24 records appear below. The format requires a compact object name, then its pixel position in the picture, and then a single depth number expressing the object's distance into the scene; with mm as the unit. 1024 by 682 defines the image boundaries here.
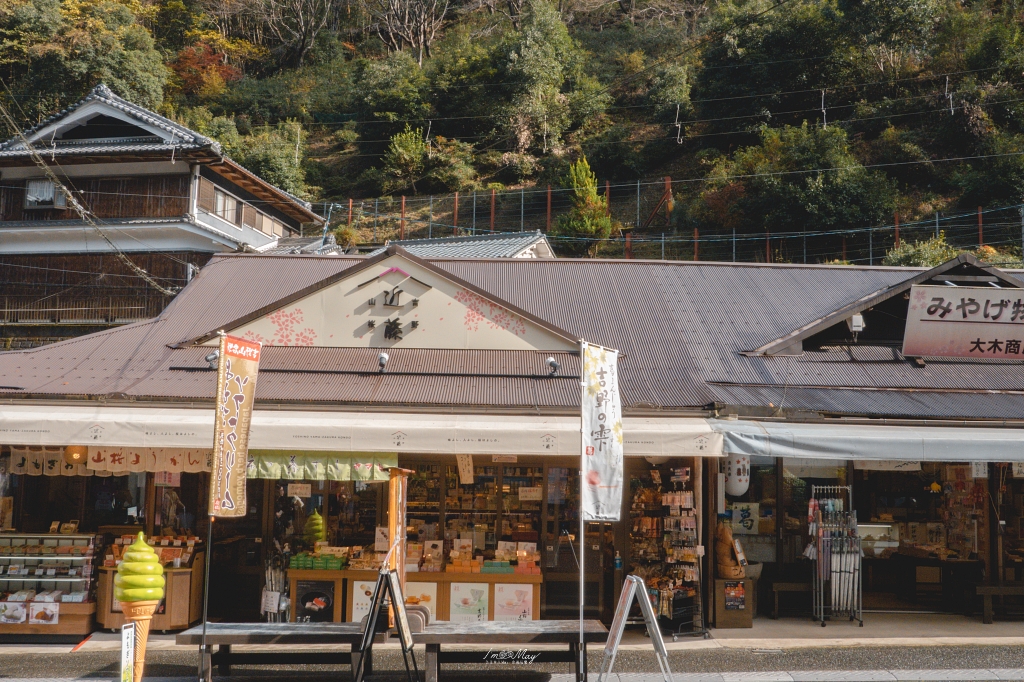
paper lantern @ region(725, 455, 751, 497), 9305
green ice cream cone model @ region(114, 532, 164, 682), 6605
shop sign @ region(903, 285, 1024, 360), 10000
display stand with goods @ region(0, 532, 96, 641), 8797
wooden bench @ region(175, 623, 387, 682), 6883
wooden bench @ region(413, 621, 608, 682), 6875
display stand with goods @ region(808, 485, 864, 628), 9680
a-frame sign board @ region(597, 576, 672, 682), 6566
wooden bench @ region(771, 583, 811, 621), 9992
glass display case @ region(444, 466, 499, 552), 10000
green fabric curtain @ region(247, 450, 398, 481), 8414
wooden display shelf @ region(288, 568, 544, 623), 9250
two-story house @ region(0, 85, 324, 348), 22500
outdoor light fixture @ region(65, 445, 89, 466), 9330
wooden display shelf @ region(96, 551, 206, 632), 9070
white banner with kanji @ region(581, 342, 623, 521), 6664
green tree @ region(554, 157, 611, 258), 30422
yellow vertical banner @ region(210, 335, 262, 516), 6496
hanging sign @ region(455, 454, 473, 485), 9672
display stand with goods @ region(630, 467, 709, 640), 9039
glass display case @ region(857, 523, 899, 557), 11148
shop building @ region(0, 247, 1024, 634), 8438
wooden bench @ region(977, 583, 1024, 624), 9633
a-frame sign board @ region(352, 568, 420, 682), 6629
